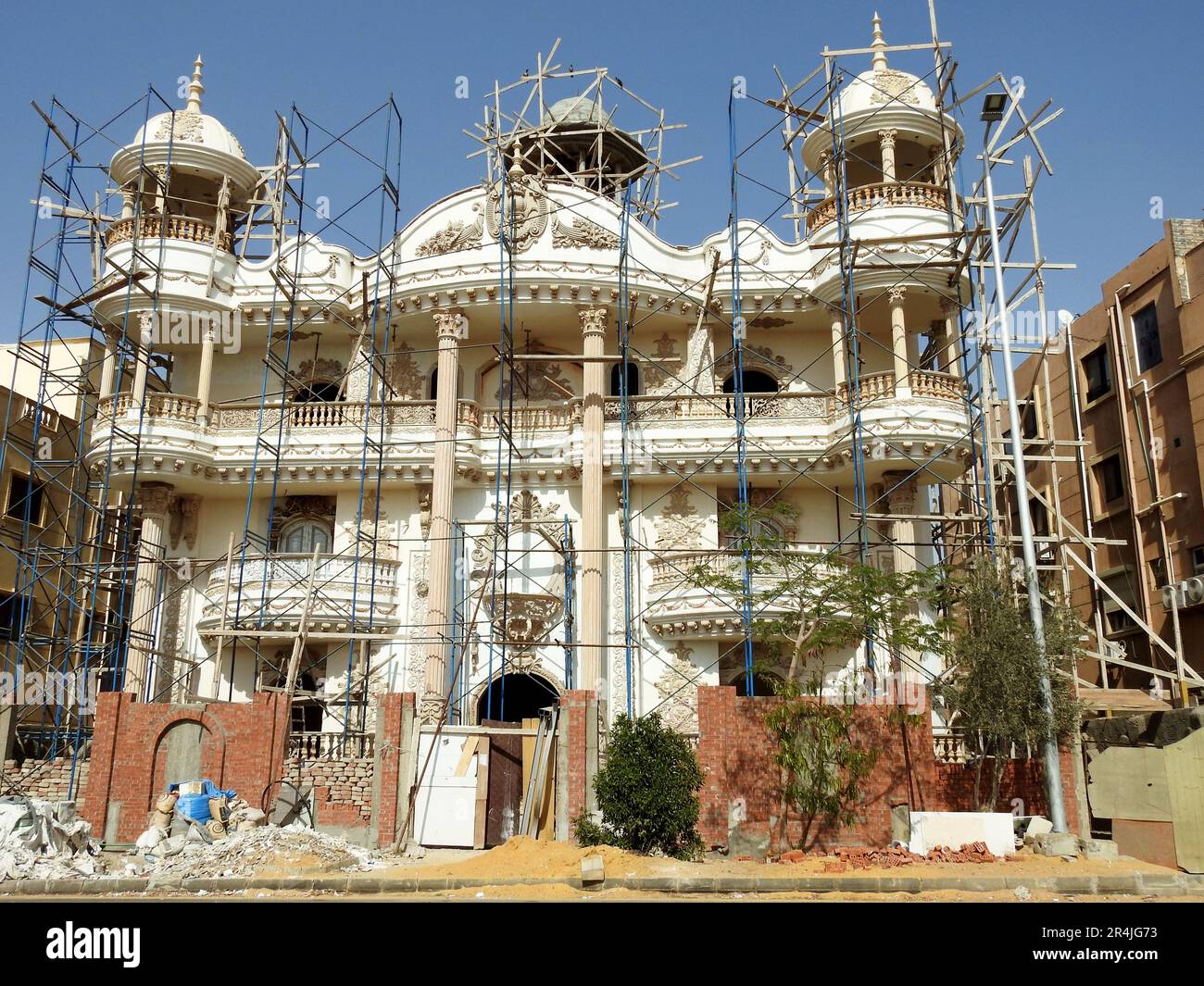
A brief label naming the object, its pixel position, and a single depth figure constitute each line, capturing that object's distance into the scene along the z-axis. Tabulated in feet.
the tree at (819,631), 53.93
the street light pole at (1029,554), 54.44
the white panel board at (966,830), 51.70
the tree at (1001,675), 55.11
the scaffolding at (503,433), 76.84
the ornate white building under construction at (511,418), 77.82
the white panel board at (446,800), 59.26
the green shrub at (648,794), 52.39
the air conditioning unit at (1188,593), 81.92
